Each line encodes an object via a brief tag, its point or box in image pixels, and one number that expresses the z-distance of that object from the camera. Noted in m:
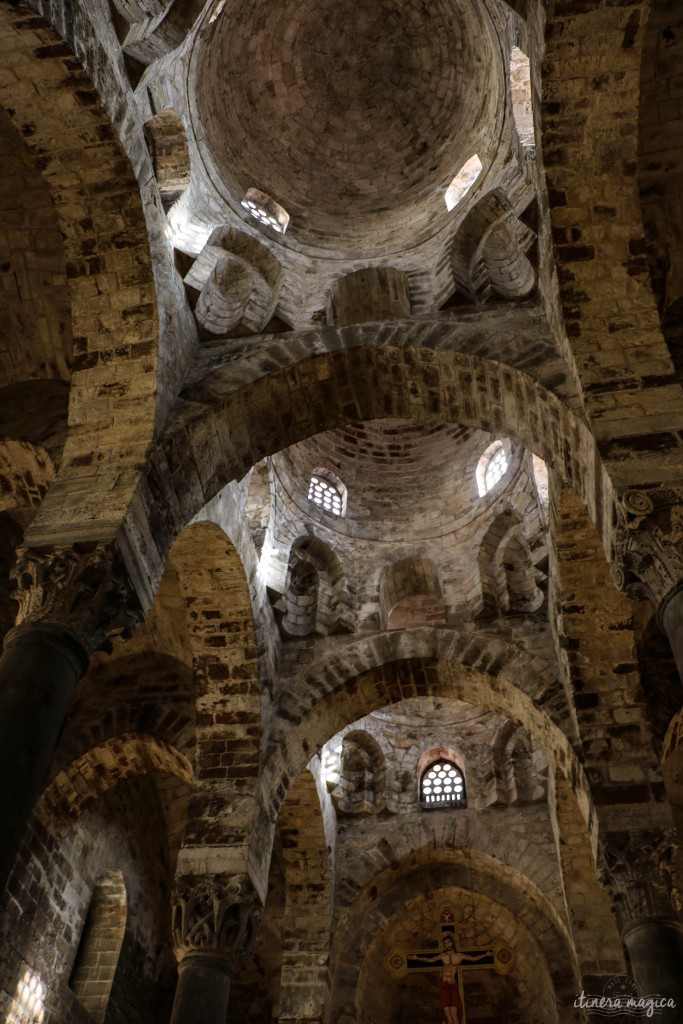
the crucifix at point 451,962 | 9.25
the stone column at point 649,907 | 6.68
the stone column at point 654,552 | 5.26
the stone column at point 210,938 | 7.37
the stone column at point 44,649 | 4.62
